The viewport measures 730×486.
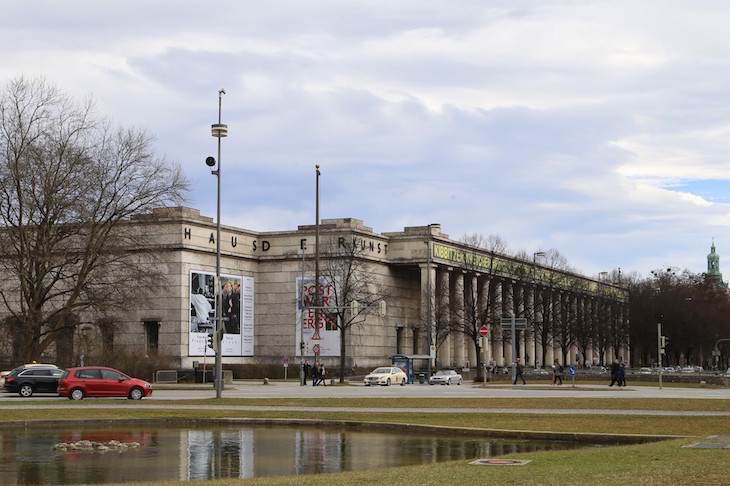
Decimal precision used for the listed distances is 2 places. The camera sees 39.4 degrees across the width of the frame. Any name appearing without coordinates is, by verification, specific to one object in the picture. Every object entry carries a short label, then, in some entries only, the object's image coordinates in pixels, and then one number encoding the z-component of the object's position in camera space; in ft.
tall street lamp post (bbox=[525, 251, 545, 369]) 355.68
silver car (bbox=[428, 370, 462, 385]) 245.45
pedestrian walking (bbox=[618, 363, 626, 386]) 198.08
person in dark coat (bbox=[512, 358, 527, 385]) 228.84
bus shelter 261.67
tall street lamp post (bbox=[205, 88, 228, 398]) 140.56
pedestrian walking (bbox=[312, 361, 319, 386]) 229.00
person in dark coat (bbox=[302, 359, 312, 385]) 243.70
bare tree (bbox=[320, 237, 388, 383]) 298.35
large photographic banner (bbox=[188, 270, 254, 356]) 298.56
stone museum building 300.40
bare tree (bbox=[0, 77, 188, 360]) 187.83
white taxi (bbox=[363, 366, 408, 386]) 232.53
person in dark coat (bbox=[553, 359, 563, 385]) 207.04
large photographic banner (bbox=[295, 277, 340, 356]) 316.19
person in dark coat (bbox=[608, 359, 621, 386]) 198.39
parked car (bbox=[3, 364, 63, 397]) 159.33
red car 145.38
